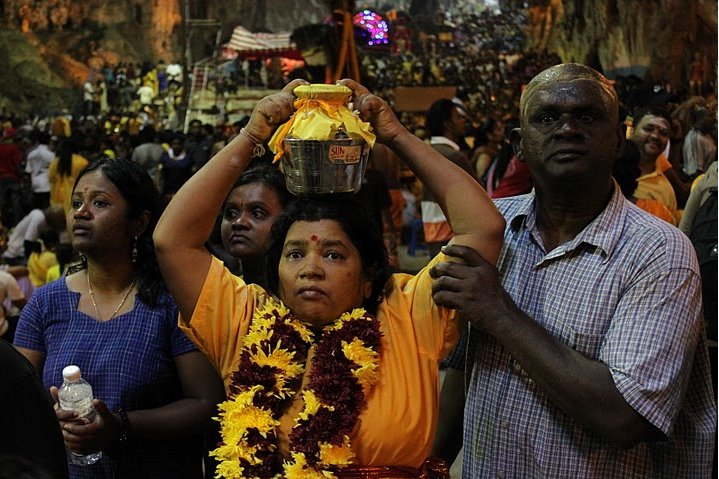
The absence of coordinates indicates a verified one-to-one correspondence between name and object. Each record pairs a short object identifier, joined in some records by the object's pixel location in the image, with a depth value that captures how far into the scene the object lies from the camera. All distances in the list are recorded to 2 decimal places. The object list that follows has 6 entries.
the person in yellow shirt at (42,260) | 7.90
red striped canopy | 29.11
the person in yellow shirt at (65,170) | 12.87
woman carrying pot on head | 2.53
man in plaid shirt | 2.29
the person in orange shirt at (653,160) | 6.16
